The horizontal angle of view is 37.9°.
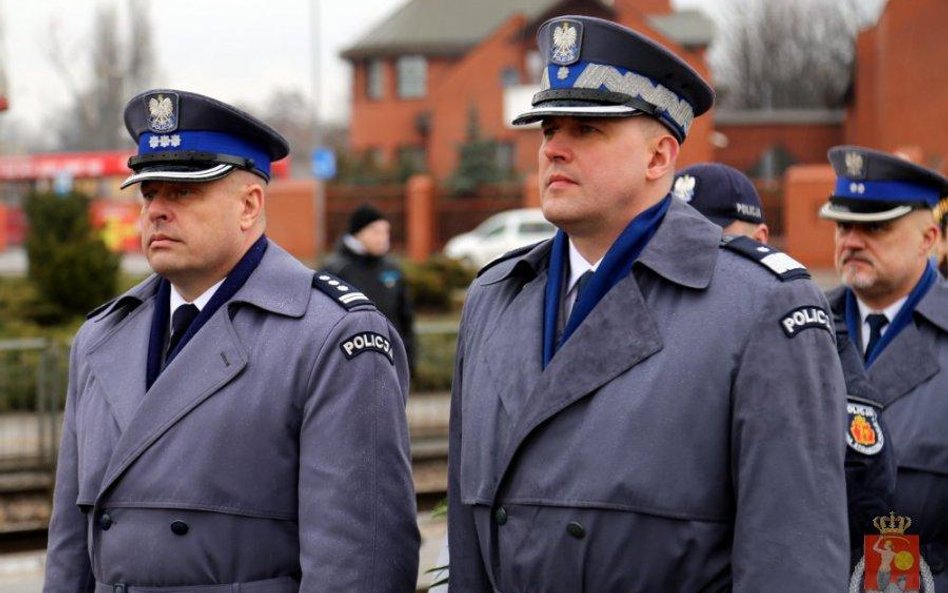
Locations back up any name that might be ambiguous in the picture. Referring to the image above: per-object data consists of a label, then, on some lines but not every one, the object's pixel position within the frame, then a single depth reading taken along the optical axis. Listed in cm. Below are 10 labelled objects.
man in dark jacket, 969
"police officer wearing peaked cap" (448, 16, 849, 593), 280
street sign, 3117
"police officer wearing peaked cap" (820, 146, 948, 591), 437
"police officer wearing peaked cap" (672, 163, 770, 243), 450
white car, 3256
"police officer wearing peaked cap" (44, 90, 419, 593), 345
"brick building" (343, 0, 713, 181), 4822
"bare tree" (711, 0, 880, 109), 6300
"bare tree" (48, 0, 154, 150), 7356
